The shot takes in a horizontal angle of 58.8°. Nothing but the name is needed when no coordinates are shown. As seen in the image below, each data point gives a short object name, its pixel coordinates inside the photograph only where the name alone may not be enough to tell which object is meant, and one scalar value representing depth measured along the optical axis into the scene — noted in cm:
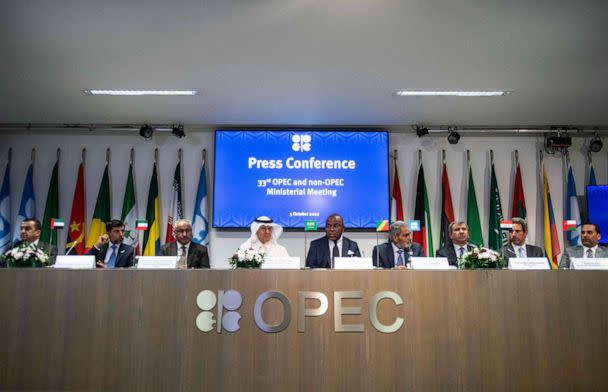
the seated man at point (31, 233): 479
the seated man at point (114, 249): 536
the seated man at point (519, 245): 510
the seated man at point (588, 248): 525
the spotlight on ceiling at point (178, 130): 673
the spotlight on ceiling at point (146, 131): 668
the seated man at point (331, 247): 511
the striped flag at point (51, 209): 660
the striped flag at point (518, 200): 665
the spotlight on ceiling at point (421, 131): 666
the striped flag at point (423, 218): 657
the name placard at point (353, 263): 358
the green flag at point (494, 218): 656
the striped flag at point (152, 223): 656
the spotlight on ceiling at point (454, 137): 671
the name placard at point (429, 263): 358
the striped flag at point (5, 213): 650
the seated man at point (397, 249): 491
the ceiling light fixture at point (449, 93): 566
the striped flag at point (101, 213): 658
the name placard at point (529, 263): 351
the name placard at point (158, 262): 354
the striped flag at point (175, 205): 666
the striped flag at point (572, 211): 656
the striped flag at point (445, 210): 663
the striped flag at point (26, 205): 665
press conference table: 321
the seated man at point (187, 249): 513
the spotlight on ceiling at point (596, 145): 673
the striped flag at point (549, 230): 653
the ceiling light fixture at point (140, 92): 567
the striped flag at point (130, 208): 664
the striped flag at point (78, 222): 657
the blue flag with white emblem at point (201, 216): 659
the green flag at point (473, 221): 660
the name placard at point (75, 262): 363
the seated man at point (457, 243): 505
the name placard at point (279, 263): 366
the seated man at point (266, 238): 503
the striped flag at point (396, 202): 666
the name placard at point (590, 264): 356
